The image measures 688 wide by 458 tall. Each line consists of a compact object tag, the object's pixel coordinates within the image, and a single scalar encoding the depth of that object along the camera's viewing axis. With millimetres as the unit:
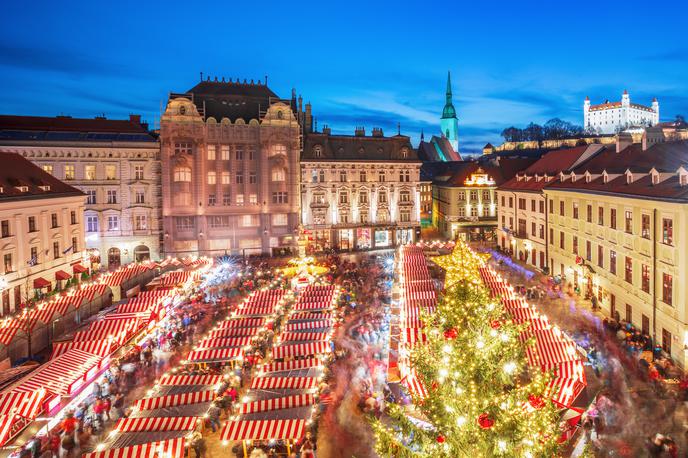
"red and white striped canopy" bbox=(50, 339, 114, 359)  20938
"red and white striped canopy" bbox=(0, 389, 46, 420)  15477
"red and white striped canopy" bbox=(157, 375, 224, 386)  18797
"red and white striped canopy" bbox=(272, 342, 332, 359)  22141
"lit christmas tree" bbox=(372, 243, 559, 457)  9588
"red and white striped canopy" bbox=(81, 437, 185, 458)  14102
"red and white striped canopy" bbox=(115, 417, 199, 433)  15695
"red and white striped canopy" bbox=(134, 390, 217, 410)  17031
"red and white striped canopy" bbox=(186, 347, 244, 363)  21906
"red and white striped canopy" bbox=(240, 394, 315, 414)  16531
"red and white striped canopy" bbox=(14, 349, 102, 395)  17016
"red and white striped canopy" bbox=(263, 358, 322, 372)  20219
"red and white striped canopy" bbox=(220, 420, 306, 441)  15277
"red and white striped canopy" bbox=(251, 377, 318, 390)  18328
